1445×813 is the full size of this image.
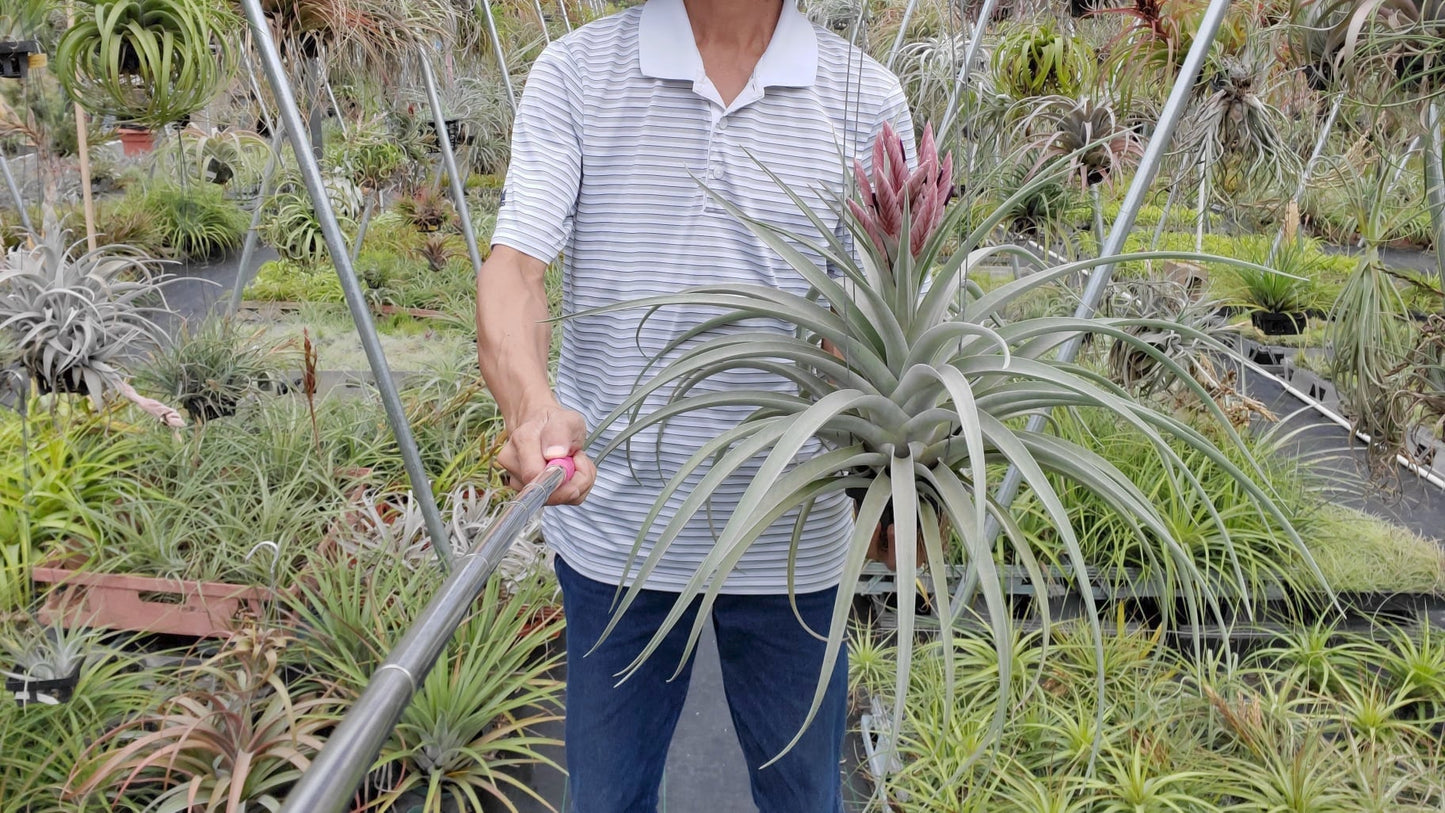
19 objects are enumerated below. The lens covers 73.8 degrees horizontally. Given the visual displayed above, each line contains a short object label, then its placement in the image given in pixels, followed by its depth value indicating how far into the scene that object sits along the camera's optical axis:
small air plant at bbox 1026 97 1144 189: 2.35
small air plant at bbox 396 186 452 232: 5.25
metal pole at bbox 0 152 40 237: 2.66
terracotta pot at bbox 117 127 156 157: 6.57
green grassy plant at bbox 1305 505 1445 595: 2.20
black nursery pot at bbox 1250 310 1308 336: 3.89
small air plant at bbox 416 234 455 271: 4.99
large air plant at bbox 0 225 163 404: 1.85
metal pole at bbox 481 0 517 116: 2.46
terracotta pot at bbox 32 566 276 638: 1.91
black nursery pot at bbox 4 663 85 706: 1.43
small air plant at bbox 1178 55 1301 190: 2.11
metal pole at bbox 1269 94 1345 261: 2.23
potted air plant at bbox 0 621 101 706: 1.45
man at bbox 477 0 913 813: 0.99
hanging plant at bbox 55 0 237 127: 1.95
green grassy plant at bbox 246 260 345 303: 4.59
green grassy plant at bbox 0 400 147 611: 2.03
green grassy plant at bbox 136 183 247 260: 5.25
